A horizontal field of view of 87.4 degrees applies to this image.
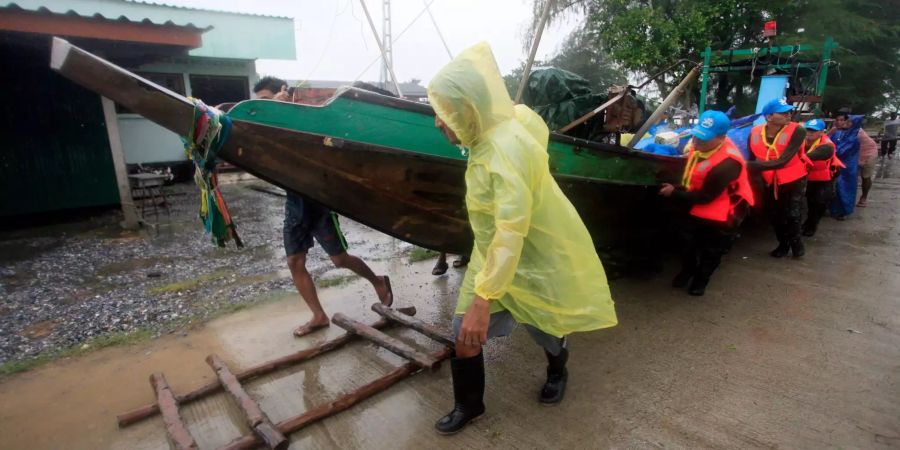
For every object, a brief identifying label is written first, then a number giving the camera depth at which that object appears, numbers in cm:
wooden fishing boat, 210
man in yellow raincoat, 183
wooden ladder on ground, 210
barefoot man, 316
